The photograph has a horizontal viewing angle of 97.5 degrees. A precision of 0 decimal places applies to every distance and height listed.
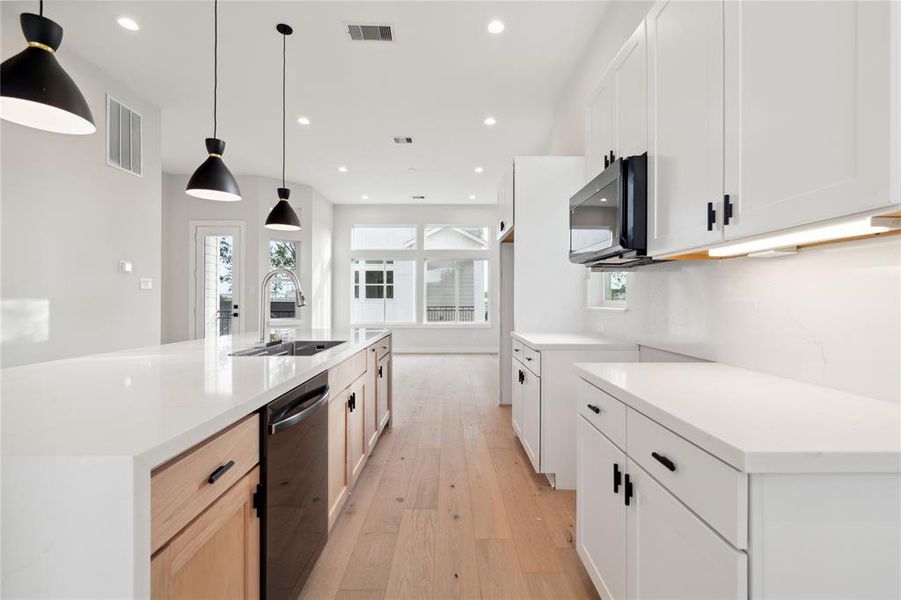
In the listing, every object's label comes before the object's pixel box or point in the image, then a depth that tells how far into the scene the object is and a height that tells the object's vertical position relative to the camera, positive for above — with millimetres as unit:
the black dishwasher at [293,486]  1206 -662
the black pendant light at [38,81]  1246 +698
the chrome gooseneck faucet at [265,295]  2359 +19
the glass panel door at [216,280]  6809 +308
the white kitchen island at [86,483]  673 -318
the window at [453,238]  8570 +1340
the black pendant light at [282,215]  3227 +681
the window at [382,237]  8625 +1359
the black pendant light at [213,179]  2205 +674
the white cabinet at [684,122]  1210 +615
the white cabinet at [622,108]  1688 +938
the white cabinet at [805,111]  744 +427
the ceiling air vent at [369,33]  2988 +2052
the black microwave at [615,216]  1655 +393
